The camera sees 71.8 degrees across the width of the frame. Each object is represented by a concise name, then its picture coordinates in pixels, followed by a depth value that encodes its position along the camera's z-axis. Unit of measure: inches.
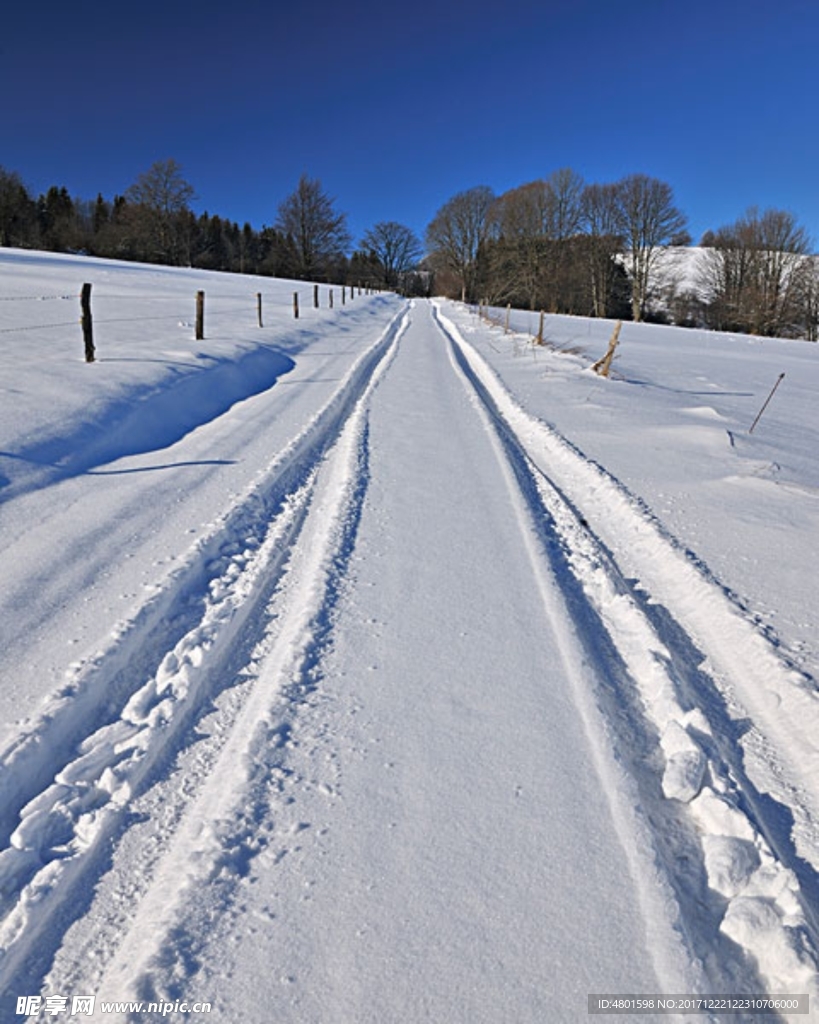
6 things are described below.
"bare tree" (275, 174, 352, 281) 2285.9
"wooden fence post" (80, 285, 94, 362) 304.3
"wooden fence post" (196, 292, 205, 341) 455.5
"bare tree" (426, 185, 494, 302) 2233.0
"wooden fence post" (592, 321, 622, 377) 454.0
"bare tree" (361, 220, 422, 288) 3201.3
